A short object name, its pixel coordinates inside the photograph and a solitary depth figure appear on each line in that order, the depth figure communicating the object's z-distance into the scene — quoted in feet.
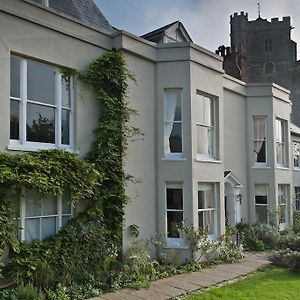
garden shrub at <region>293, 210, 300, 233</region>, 64.43
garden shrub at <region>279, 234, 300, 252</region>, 45.09
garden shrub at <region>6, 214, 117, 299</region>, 30.48
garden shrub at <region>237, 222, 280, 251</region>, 54.09
